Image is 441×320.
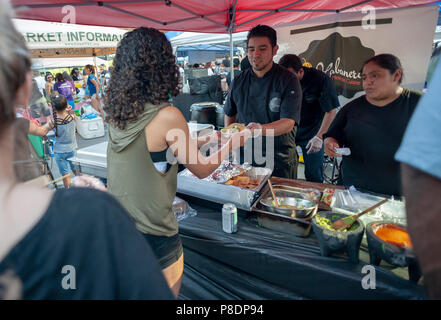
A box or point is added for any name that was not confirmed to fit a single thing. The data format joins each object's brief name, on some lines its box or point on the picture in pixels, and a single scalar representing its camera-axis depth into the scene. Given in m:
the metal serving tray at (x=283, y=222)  1.62
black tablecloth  1.34
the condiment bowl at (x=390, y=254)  1.20
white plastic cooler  7.61
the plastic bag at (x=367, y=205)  1.59
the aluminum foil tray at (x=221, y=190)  1.89
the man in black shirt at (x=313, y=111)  3.54
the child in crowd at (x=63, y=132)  4.45
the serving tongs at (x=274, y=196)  1.83
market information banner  3.97
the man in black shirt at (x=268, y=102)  2.61
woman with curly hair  1.26
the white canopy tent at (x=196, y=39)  5.68
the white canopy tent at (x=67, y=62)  15.48
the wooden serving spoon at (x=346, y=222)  1.46
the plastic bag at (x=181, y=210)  2.03
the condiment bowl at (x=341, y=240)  1.36
